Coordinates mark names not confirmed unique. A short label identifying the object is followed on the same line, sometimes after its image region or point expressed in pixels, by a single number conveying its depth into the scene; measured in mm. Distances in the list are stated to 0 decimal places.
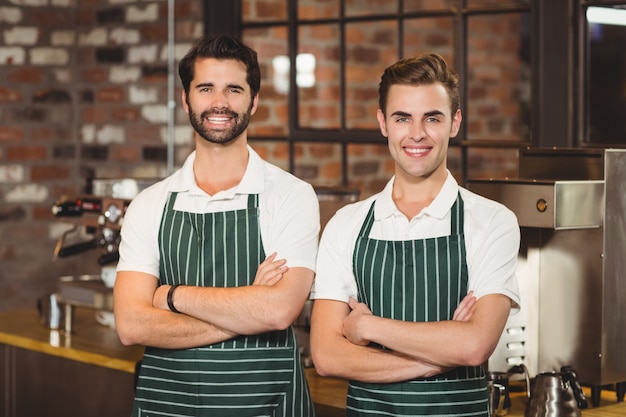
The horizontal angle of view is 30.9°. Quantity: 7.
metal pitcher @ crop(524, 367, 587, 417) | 2678
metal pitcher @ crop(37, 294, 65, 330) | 4020
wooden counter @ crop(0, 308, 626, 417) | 2998
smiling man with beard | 2717
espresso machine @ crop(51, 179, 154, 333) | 3775
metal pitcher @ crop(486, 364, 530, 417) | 2801
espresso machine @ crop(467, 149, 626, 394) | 2822
